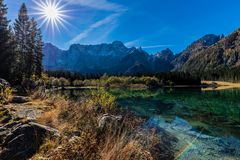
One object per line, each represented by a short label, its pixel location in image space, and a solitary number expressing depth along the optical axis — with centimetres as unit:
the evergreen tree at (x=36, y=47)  4139
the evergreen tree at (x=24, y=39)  3754
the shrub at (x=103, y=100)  1184
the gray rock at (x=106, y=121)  631
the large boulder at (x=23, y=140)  449
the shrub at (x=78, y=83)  9500
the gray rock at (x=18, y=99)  1167
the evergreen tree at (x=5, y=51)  2380
